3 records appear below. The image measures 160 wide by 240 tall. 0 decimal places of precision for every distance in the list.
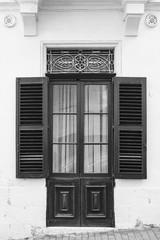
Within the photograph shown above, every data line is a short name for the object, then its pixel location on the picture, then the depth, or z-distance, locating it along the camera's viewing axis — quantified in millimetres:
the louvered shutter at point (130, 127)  6633
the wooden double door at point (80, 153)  6797
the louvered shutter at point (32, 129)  6641
